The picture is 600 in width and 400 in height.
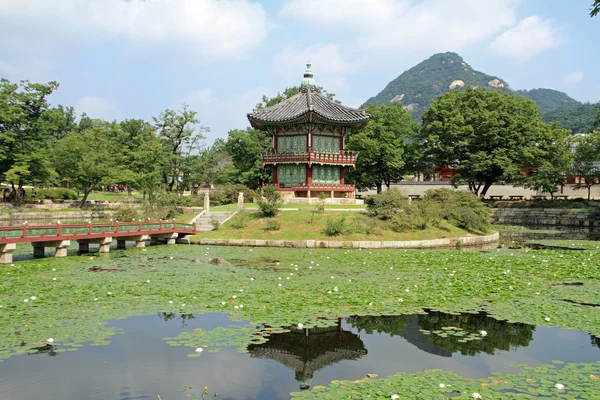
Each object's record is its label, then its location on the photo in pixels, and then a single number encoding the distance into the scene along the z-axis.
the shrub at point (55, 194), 61.52
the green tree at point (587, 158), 57.10
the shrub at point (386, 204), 36.47
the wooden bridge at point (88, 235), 23.25
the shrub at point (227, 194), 48.62
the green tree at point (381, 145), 61.06
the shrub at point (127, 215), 37.78
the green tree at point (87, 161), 56.19
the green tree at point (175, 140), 59.28
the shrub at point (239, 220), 35.96
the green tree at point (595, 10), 18.02
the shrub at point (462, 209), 39.84
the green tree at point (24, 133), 51.69
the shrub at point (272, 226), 35.06
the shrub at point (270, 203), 37.41
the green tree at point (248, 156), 60.19
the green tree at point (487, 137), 60.78
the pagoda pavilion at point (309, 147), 47.00
